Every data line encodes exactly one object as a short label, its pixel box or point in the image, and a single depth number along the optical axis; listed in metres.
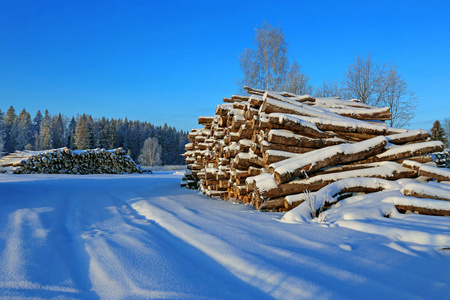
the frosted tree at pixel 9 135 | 69.38
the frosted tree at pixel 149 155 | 59.31
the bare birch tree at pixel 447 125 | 63.97
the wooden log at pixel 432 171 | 5.32
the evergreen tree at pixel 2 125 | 65.07
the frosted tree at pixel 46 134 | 64.20
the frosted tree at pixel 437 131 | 35.00
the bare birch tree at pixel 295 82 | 23.09
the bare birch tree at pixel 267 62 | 21.97
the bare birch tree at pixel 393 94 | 20.11
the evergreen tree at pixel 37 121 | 93.88
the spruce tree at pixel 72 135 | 69.83
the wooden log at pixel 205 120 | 10.59
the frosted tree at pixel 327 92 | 23.54
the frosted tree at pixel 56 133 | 68.50
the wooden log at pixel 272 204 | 5.14
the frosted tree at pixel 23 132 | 70.75
